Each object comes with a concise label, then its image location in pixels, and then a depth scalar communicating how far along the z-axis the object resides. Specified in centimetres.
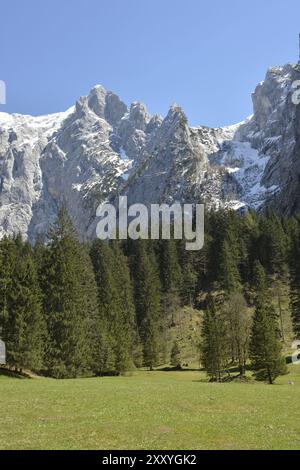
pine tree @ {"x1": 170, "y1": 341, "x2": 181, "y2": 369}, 7750
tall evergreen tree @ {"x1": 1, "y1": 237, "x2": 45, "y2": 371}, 5069
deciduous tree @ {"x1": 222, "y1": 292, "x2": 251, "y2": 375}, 6870
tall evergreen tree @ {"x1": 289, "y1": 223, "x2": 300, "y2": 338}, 7674
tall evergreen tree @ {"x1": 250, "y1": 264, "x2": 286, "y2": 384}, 5334
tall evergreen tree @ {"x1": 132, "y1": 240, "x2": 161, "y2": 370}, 8175
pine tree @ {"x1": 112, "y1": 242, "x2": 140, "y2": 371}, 6731
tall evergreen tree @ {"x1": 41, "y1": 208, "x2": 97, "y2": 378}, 5653
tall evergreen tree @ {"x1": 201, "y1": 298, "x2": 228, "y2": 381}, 6053
